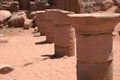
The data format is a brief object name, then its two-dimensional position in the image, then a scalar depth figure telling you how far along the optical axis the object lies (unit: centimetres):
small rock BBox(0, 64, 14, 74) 468
